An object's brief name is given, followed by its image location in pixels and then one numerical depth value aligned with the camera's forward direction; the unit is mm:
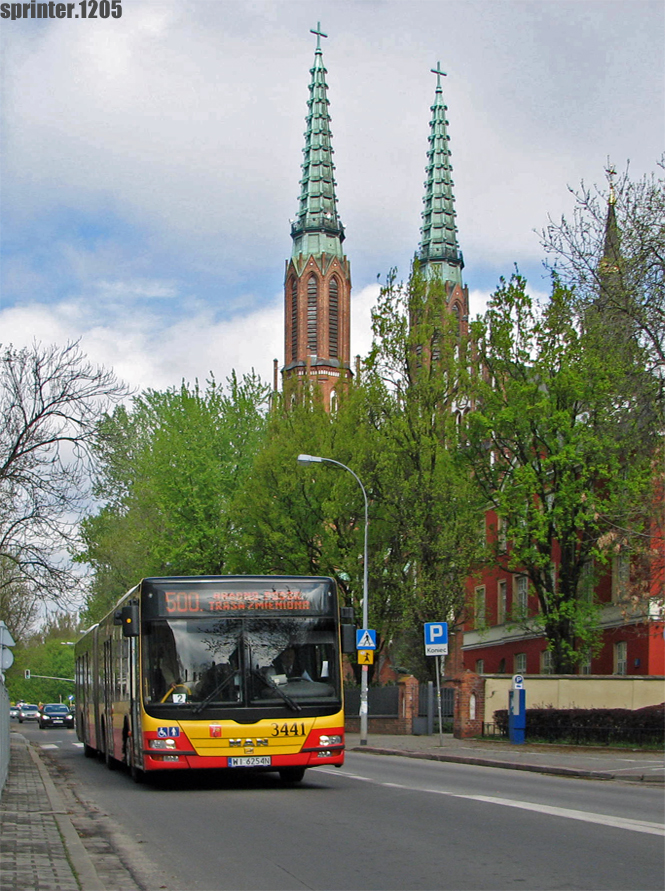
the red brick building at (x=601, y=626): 37625
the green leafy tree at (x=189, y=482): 49125
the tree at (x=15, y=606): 33319
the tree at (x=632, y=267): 24188
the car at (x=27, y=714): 93806
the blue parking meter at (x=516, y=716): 29469
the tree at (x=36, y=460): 27031
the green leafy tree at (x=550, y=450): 37688
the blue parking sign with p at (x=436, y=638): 29781
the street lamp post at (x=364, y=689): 34562
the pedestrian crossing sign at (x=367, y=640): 33688
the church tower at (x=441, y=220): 108938
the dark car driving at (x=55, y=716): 65125
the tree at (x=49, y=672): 122325
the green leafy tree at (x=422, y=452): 39281
